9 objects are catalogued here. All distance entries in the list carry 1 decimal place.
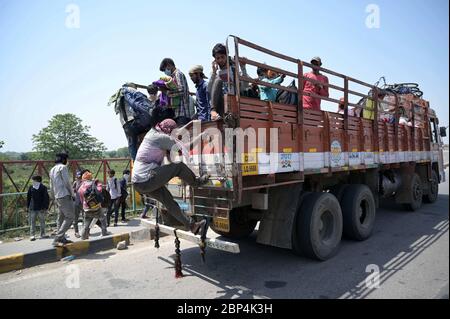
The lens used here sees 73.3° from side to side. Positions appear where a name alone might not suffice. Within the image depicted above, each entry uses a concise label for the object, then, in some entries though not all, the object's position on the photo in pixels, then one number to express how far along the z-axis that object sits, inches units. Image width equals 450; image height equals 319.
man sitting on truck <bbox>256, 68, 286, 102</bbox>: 171.9
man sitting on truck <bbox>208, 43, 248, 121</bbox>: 139.2
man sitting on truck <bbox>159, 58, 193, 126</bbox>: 184.1
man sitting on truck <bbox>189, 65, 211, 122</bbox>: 169.9
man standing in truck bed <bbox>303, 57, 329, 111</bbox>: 195.0
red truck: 136.3
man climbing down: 143.3
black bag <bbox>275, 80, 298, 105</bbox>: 169.5
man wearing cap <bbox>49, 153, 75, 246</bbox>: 216.7
